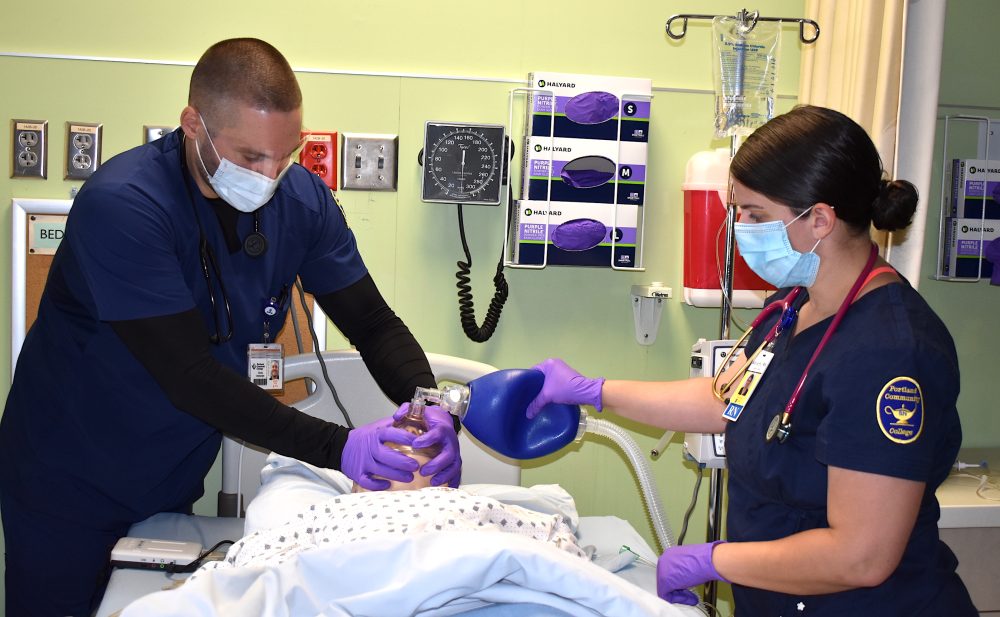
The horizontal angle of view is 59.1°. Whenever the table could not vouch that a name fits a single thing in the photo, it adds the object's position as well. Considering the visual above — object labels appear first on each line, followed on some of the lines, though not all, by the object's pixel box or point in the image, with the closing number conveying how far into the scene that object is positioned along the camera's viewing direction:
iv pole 2.27
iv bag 2.31
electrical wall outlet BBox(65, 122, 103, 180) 2.51
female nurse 1.39
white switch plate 2.62
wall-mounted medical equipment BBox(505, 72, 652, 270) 2.58
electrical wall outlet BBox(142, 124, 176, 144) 2.54
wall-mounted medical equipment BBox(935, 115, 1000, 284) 2.78
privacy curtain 2.36
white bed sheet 1.30
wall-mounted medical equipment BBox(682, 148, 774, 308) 2.60
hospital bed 2.07
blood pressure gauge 2.54
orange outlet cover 2.59
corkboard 2.52
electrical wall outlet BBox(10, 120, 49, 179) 2.49
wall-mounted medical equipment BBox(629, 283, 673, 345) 2.77
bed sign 2.52
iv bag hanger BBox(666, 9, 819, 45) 2.26
